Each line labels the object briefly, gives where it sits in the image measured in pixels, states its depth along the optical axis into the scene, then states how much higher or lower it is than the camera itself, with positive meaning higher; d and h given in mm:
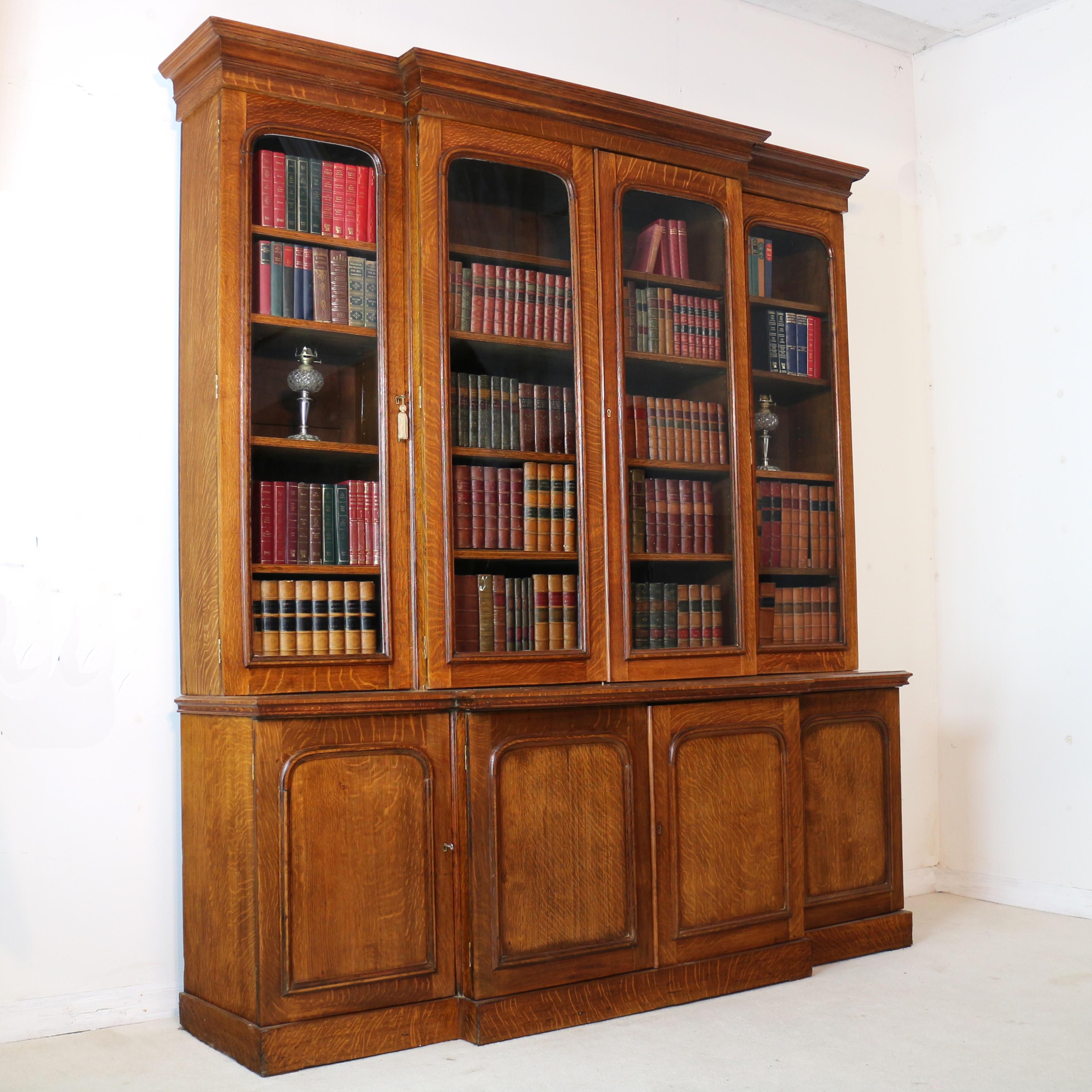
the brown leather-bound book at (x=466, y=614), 2895 -38
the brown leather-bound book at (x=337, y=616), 2812 -36
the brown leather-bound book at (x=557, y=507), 3070 +229
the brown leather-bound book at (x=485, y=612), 2932 -35
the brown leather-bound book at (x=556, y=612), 3043 -40
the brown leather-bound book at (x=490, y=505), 2984 +231
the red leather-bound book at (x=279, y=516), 2770 +197
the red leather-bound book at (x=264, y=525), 2746 +176
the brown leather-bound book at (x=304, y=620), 2775 -44
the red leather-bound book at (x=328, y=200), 2877 +962
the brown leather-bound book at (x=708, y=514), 3352 +224
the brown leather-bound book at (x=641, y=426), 3234 +456
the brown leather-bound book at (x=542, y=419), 3068 +454
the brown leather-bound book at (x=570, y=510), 3086 +222
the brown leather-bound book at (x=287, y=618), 2756 -39
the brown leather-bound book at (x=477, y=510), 2963 +217
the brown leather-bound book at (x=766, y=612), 3484 -57
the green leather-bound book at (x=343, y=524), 2838 +181
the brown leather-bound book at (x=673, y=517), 3281 +211
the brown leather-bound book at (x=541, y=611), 3020 -36
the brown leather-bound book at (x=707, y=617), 3305 -64
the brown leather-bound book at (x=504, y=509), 3000 +221
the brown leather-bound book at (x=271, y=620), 2734 -41
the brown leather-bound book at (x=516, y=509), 3014 +221
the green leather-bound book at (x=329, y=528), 2826 +171
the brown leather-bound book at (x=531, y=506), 3035 +229
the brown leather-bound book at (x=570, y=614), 3059 -47
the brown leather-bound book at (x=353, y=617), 2826 -41
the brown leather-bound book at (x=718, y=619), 3328 -70
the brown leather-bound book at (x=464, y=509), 2938 +219
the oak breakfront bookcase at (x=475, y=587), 2664 +28
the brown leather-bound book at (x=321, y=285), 2857 +752
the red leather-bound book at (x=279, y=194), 2822 +960
